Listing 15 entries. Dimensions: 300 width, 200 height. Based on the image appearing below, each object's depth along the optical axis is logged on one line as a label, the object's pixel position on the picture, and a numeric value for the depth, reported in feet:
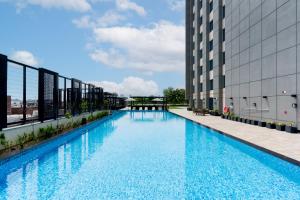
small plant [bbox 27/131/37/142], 27.80
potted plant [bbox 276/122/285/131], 37.01
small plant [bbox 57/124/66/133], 37.37
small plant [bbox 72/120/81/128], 45.31
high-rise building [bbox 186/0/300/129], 37.31
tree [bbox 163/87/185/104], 239.68
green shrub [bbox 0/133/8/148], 22.42
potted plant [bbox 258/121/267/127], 42.97
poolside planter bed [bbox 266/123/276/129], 40.03
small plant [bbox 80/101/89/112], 56.33
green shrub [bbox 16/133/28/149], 25.34
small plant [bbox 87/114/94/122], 58.38
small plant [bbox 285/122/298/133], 34.49
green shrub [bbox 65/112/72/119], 43.12
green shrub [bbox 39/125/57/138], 31.30
